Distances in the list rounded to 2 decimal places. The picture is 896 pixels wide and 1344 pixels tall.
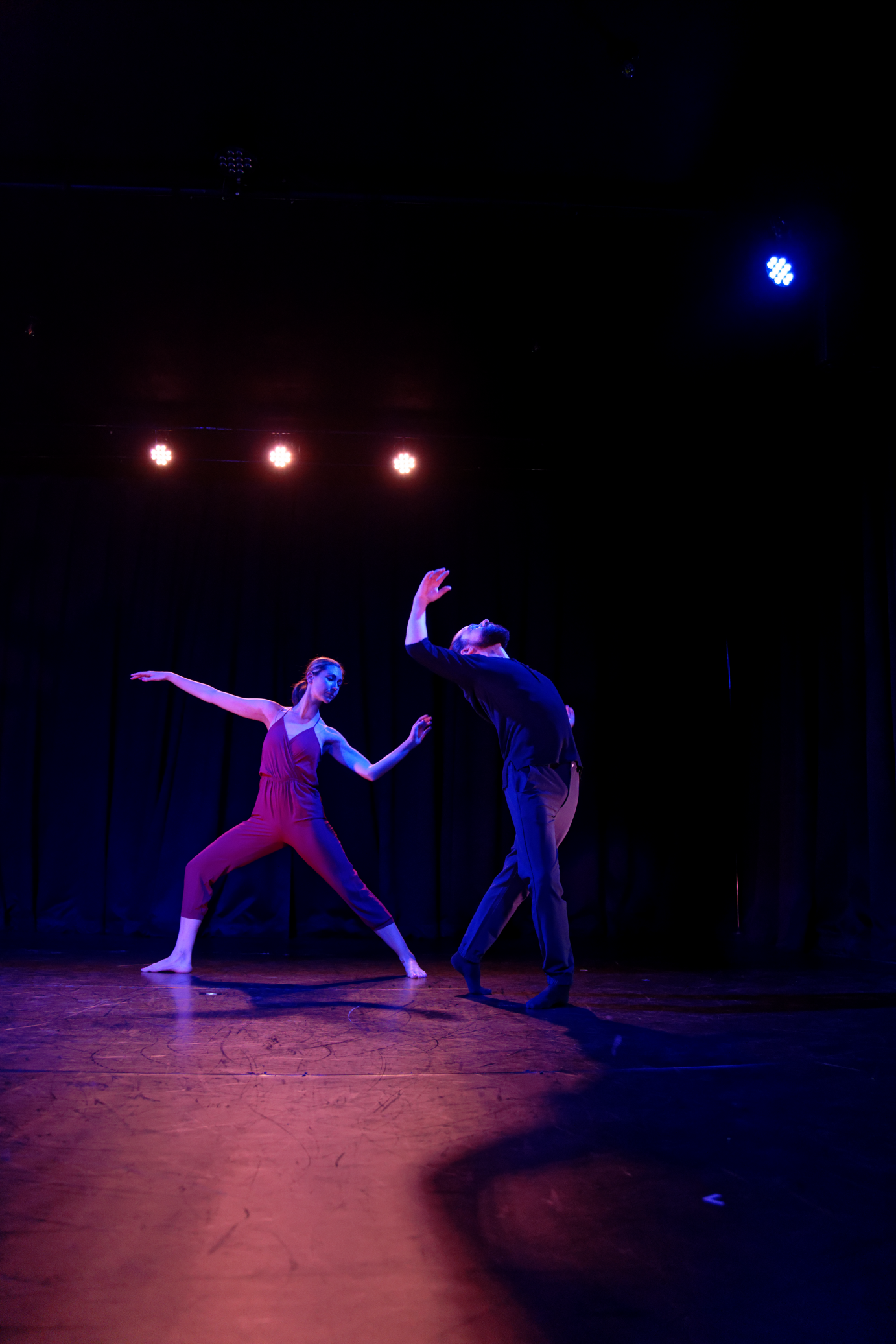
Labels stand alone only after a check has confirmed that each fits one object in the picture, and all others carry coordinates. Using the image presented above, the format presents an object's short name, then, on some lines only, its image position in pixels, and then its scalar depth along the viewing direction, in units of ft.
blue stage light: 14.92
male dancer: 11.91
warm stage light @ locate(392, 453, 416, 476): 22.43
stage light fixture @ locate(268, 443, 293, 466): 22.31
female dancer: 15.05
